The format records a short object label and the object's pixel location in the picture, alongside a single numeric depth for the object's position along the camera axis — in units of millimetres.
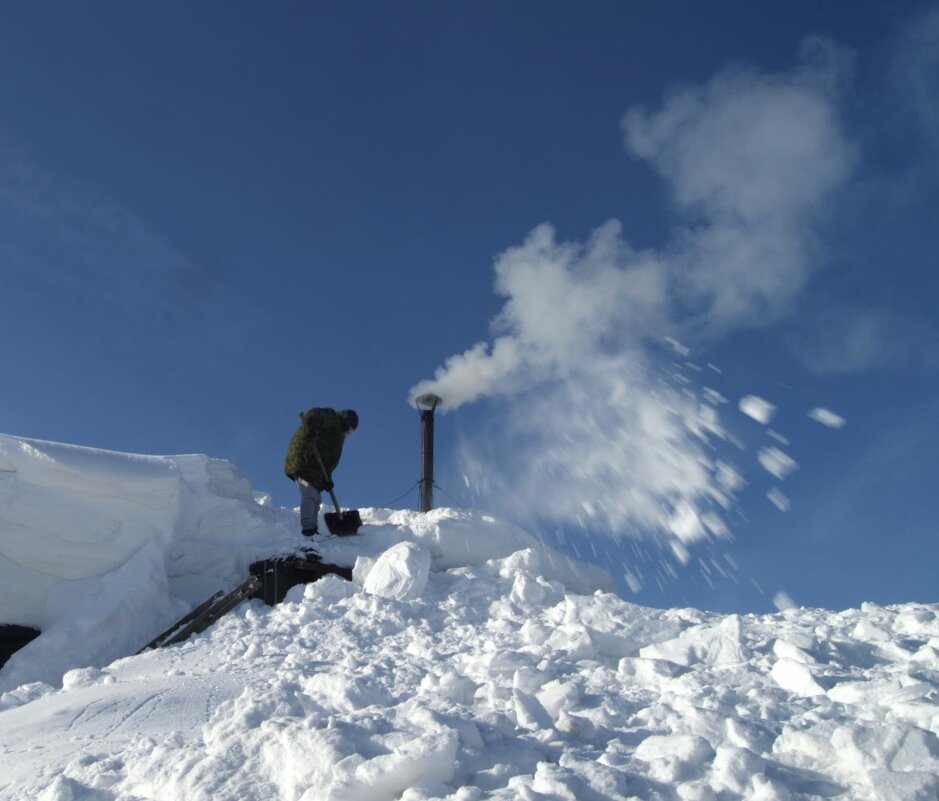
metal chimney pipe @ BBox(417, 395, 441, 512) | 15547
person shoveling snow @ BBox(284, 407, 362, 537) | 9484
